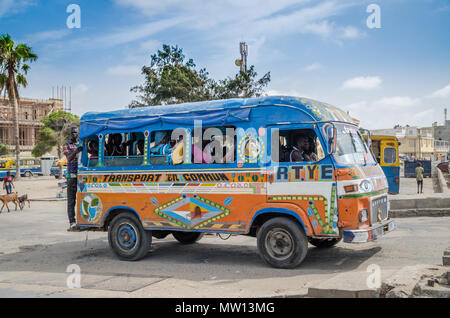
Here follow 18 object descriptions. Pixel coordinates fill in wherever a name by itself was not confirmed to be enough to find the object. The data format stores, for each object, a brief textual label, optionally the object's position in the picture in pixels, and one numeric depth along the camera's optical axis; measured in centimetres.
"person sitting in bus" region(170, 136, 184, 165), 889
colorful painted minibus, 758
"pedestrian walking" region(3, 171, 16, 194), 2686
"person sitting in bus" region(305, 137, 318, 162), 777
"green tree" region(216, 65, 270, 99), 3175
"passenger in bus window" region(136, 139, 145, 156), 934
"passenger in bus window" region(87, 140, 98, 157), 991
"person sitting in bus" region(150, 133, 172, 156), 907
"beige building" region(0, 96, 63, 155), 9038
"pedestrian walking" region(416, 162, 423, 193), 2531
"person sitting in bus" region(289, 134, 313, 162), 794
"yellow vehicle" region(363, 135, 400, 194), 2222
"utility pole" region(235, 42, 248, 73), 3031
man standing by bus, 1012
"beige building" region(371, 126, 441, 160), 10856
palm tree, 4000
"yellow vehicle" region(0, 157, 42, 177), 5706
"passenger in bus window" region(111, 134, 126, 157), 960
